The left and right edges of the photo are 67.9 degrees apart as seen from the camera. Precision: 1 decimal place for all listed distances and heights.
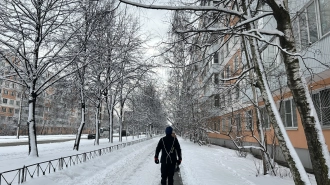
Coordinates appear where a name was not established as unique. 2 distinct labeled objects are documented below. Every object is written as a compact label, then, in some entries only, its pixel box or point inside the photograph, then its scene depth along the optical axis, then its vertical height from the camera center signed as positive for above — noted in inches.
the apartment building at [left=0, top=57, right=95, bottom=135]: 2237.9 +33.2
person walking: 262.5 -37.5
